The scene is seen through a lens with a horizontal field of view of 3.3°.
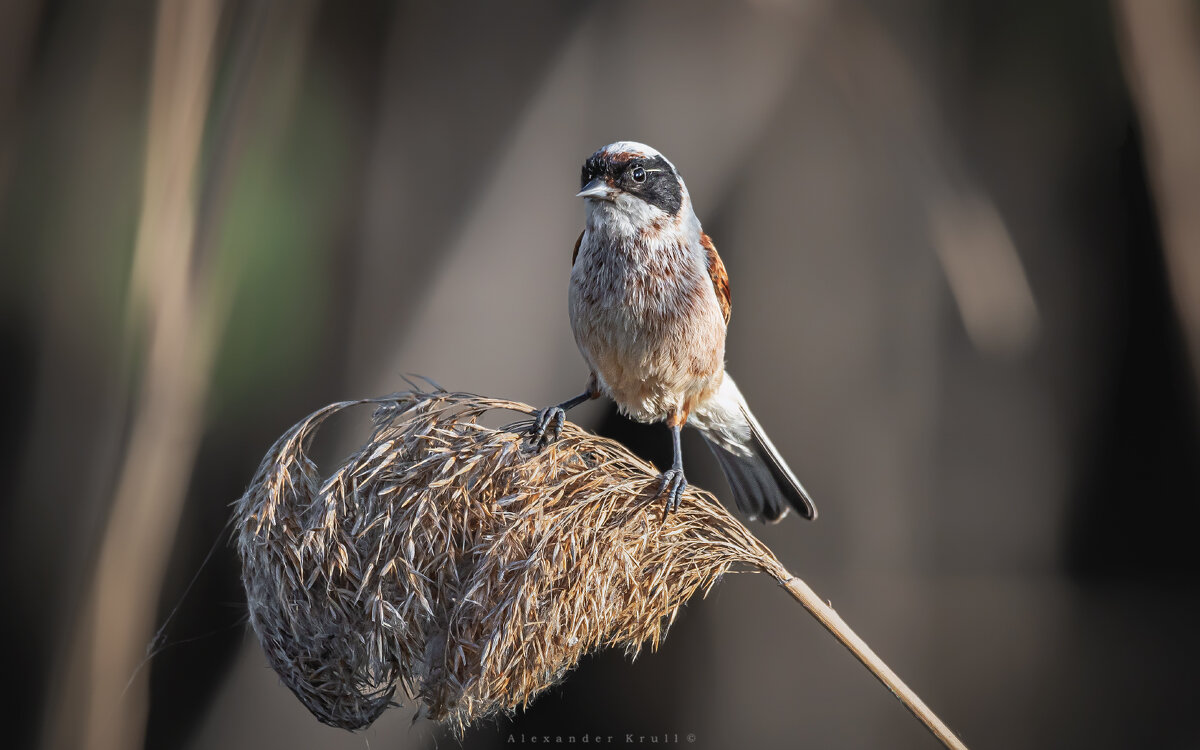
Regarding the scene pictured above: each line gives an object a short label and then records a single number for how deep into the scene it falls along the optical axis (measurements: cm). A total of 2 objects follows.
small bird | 506
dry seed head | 501
